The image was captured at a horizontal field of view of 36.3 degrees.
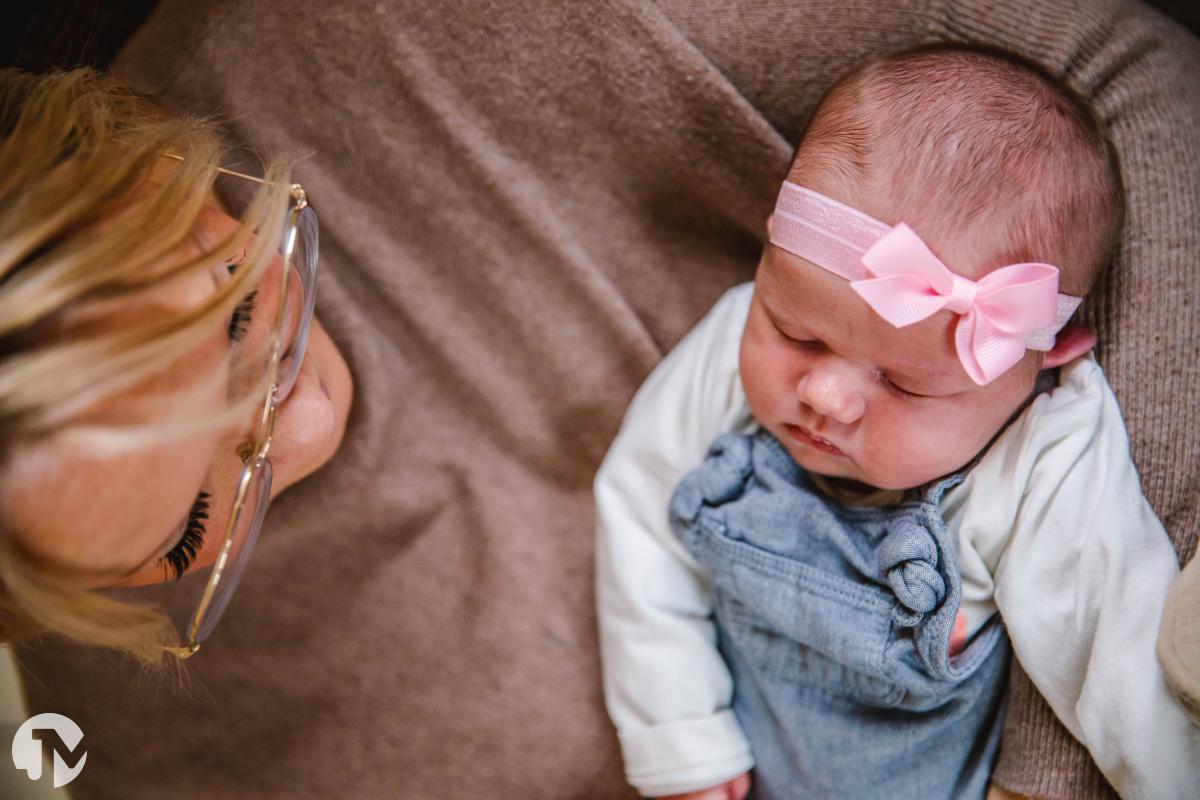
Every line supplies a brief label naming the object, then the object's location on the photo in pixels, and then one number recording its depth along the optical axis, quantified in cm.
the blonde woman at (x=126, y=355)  45
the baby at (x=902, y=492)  49
